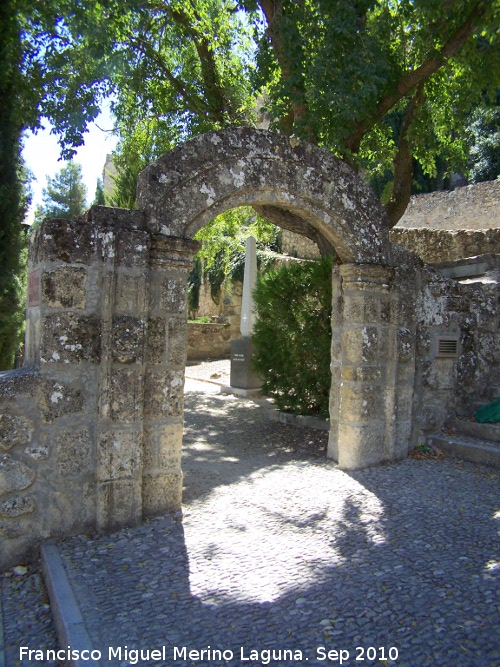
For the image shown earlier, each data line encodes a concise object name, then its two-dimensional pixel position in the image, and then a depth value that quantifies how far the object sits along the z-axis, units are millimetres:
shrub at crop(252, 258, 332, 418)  6957
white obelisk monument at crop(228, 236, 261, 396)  10820
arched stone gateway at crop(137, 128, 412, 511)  3875
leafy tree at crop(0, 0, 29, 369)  8180
